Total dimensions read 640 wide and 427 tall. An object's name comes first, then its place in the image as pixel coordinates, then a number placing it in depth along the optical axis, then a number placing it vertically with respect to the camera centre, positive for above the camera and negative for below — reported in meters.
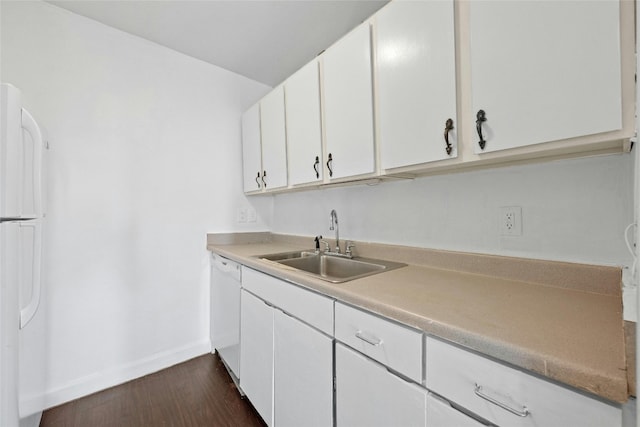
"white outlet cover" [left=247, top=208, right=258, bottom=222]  2.58 +0.04
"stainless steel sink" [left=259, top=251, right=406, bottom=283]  1.62 -0.29
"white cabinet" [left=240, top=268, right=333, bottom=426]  1.06 -0.61
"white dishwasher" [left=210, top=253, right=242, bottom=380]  1.76 -0.64
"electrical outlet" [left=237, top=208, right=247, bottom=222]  2.52 +0.04
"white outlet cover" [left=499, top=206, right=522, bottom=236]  1.11 -0.03
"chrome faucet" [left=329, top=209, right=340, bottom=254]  1.87 -0.04
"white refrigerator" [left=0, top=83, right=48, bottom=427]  0.91 -0.06
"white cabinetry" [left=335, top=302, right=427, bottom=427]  0.75 -0.48
